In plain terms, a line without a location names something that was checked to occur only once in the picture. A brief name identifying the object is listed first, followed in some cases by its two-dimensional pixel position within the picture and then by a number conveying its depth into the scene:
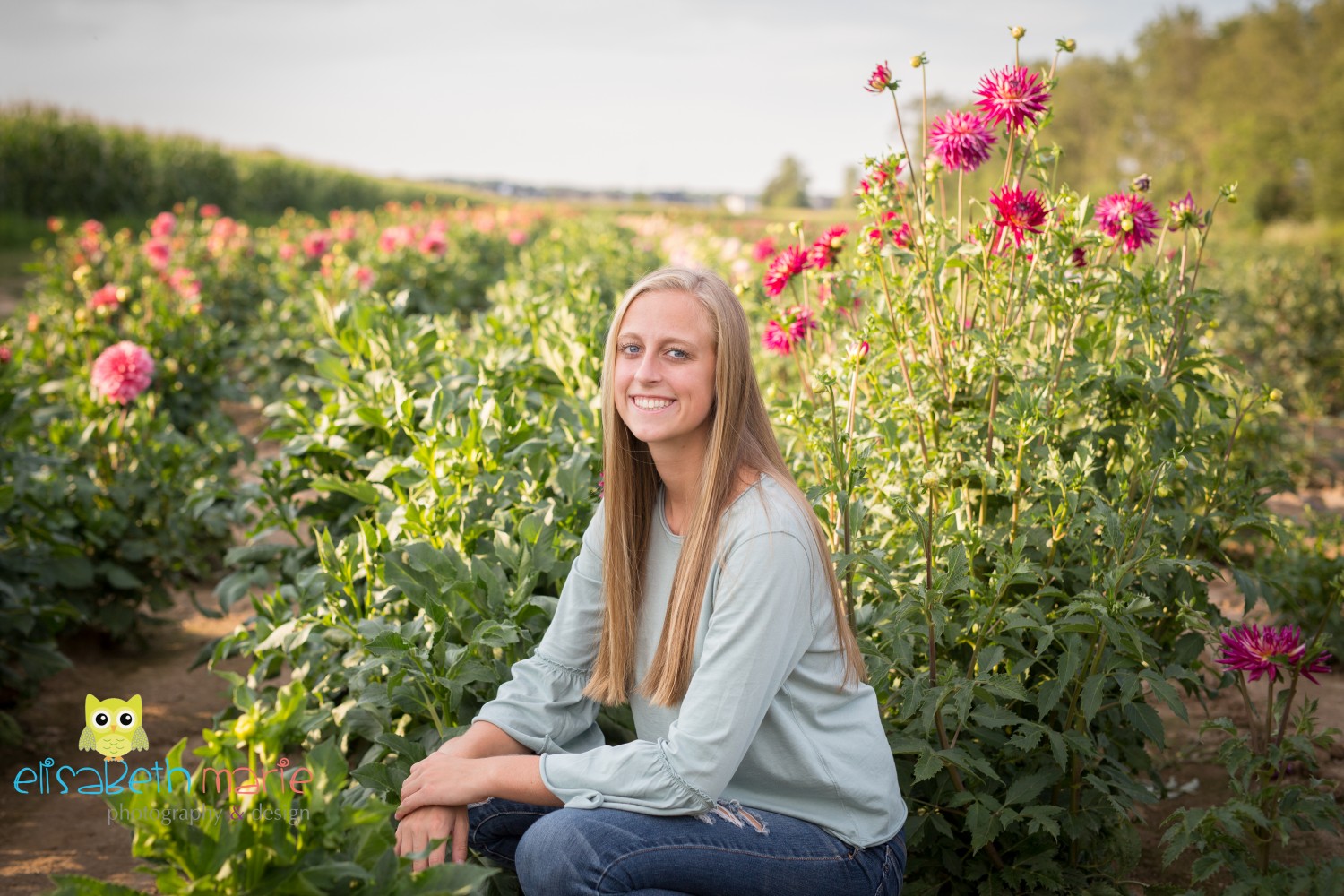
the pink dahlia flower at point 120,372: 4.11
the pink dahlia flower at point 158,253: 6.49
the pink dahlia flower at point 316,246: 7.20
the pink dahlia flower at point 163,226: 6.77
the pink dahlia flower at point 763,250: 3.79
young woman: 1.66
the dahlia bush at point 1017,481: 2.04
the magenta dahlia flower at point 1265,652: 1.95
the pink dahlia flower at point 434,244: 7.61
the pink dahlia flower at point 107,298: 5.20
